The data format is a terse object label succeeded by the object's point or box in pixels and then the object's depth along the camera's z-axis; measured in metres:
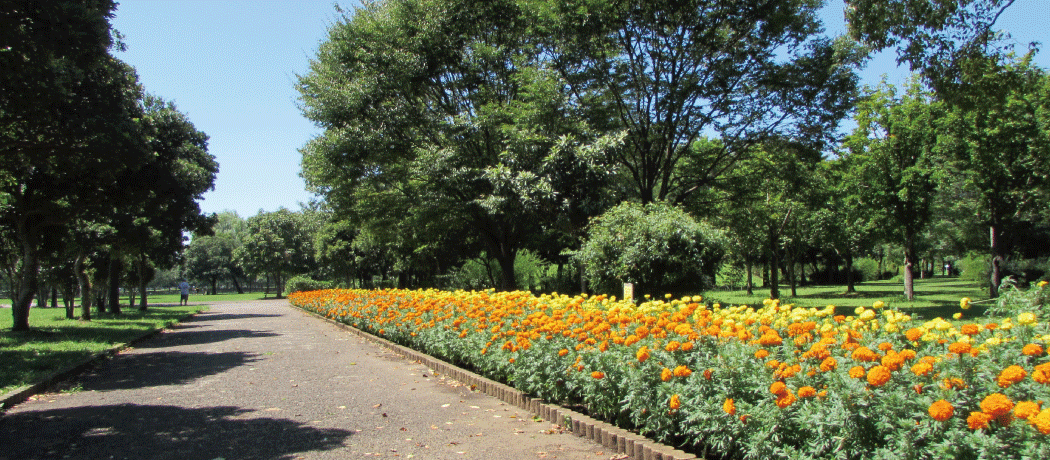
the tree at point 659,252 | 12.78
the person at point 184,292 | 42.91
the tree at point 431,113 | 20.84
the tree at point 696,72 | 18.73
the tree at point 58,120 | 9.02
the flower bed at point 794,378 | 3.00
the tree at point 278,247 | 60.03
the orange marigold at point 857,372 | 3.26
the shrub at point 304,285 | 50.88
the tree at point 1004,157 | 21.92
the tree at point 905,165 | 25.00
